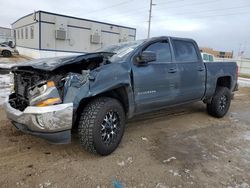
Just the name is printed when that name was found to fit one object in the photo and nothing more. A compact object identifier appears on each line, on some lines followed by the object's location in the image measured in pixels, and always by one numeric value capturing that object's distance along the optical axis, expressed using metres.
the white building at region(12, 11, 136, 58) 24.83
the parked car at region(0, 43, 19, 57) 25.28
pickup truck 2.96
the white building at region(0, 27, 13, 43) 48.81
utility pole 32.12
